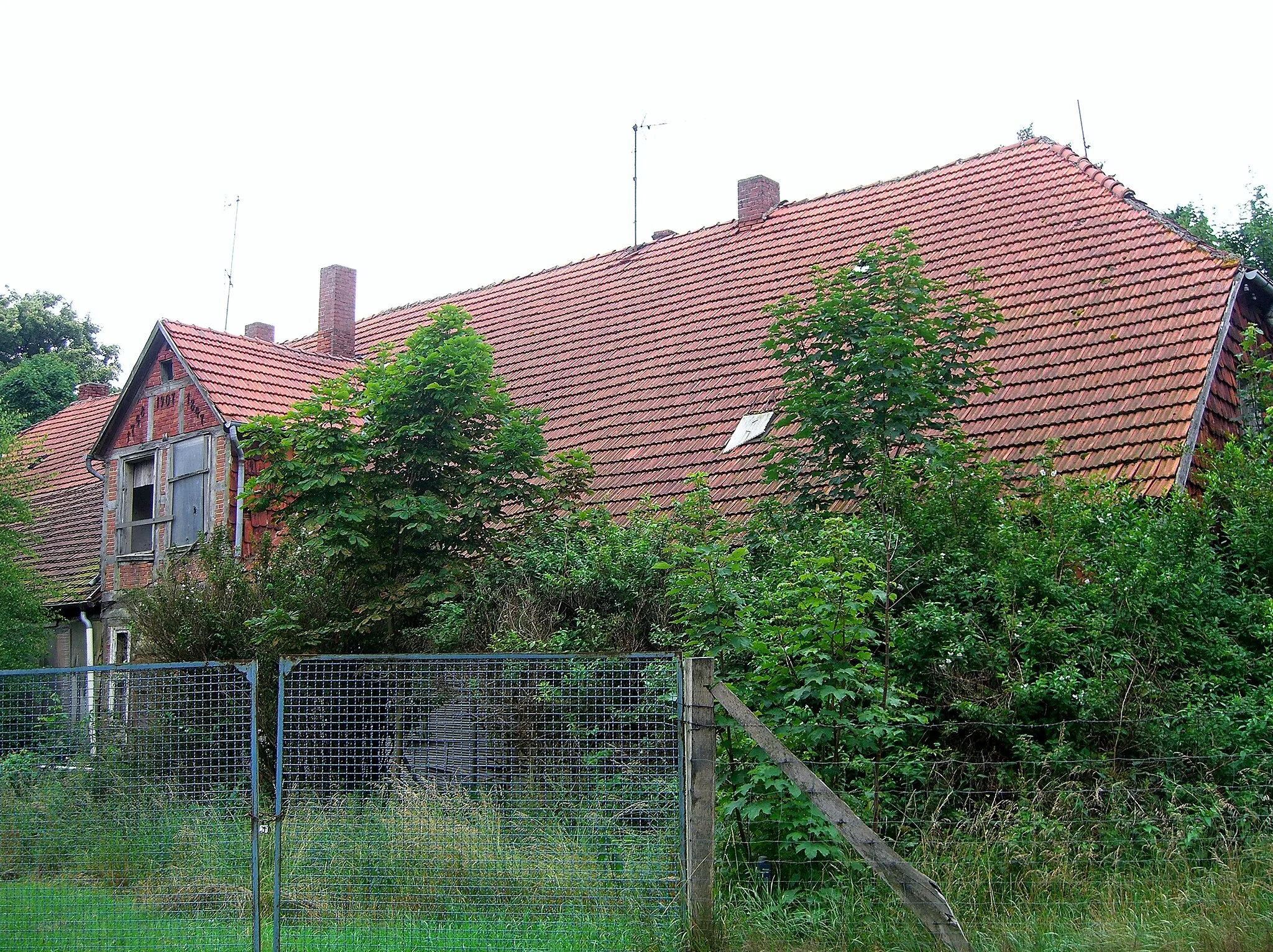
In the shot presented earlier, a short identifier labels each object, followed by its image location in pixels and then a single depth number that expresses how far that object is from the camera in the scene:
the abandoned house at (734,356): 12.59
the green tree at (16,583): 16.66
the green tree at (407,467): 11.03
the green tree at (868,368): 10.46
